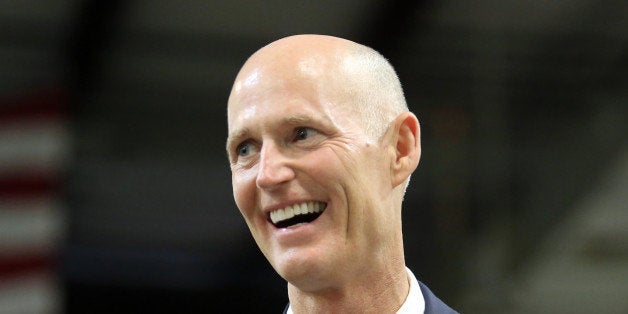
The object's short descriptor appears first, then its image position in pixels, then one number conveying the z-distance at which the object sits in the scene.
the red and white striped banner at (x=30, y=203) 5.12
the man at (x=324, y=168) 3.59
